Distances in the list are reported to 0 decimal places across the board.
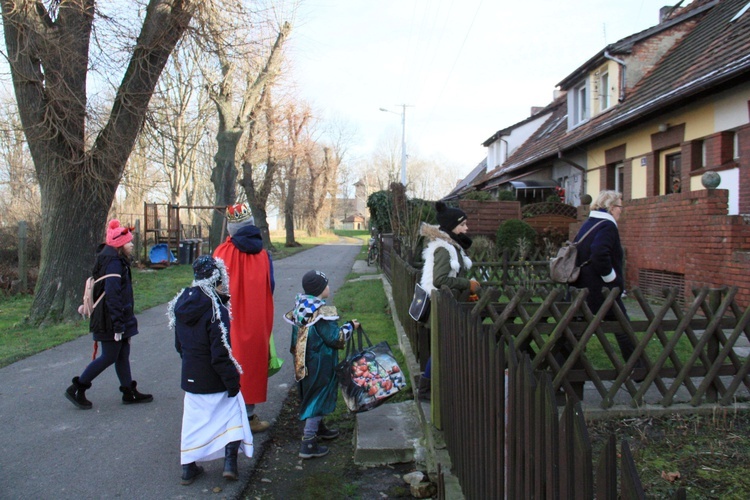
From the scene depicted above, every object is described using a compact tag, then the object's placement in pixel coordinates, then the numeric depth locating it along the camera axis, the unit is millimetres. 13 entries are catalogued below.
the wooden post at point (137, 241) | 20552
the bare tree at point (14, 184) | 10102
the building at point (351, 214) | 125538
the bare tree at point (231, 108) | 21812
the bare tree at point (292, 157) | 36544
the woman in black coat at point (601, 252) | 5616
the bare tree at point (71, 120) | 9578
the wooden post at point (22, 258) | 13703
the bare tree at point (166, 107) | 11016
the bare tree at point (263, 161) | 30203
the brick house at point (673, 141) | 9500
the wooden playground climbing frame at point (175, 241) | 22188
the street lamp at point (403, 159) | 35647
